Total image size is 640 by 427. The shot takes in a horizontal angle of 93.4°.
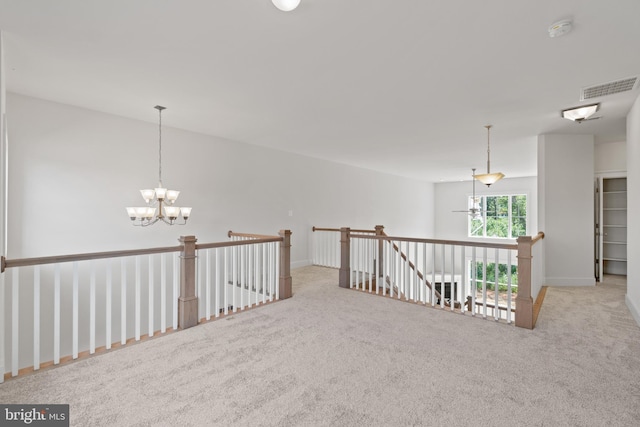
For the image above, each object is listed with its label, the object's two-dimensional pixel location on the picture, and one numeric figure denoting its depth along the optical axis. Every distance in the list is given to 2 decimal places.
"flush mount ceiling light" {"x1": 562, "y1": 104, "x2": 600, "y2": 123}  3.60
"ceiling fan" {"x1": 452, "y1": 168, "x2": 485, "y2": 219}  8.41
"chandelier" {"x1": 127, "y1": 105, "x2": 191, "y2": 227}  3.51
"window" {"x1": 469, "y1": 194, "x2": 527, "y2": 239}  10.00
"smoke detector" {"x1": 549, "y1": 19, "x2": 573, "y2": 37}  2.04
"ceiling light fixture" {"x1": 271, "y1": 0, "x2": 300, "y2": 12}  1.83
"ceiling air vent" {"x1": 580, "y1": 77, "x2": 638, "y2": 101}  2.98
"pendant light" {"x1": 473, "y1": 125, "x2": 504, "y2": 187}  4.45
